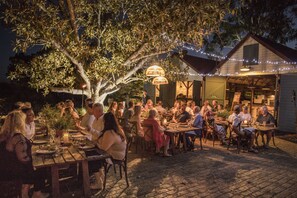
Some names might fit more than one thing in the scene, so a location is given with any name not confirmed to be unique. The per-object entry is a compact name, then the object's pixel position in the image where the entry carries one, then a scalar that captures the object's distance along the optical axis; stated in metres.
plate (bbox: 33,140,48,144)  4.73
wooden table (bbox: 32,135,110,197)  3.55
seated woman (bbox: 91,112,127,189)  4.51
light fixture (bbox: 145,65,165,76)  8.76
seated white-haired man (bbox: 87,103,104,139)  5.50
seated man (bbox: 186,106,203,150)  7.85
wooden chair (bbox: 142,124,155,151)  6.90
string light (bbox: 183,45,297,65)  12.24
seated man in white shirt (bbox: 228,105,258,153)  7.68
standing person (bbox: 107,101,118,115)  8.21
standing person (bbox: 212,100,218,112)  11.71
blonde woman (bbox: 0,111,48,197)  3.28
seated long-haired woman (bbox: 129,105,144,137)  7.30
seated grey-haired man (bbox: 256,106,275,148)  8.59
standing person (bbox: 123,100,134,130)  7.66
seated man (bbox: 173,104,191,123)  8.45
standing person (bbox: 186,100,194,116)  10.54
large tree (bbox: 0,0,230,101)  7.38
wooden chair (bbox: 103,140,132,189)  4.60
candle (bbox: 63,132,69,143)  4.69
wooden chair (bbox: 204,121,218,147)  8.80
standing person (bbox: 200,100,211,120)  10.36
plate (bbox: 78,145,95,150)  4.42
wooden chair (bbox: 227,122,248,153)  7.82
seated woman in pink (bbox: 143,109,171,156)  6.84
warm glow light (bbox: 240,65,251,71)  13.71
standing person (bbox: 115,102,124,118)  9.59
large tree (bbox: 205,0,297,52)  21.19
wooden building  12.45
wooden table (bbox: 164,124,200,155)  6.99
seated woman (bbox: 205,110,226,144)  8.84
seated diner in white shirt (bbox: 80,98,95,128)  6.29
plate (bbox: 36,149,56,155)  3.87
